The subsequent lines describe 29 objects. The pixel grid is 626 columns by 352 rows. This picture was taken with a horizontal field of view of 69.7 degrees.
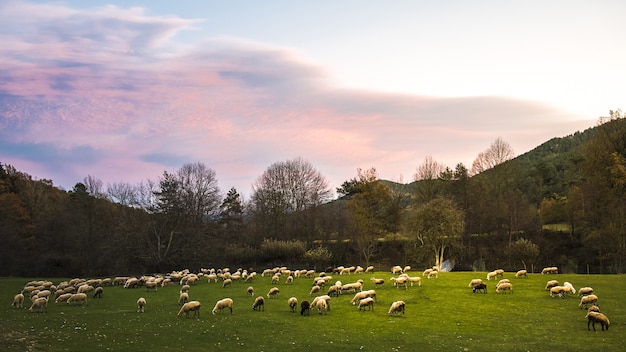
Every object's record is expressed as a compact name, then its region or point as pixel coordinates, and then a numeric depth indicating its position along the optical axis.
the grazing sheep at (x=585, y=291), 32.25
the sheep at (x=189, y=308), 28.55
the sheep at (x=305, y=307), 29.64
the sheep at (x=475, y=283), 36.69
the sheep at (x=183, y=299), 34.28
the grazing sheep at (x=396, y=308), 28.86
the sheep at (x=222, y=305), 29.78
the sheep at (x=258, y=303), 31.43
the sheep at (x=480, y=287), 36.34
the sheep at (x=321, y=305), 30.00
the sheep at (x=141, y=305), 31.12
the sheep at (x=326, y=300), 30.94
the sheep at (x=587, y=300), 29.05
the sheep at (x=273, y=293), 37.75
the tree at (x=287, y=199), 90.06
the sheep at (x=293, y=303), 30.89
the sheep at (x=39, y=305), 30.28
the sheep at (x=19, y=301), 32.50
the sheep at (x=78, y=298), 33.78
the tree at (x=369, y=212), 79.38
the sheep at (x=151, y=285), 43.22
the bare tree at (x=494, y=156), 83.50
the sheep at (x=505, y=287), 35.78
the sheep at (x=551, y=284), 35.44
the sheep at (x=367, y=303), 30.78
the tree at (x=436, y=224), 61.38
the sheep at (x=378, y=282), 40.42
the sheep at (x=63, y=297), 34.47
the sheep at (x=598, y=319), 23.39
